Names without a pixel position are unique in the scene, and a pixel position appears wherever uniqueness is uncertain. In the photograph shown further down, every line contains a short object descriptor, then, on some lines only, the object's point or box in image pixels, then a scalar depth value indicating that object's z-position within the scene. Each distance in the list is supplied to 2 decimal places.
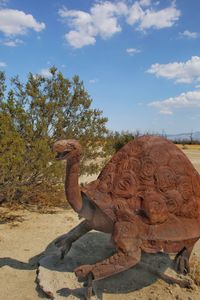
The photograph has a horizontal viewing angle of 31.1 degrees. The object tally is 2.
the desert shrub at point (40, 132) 7.00
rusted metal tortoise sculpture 3.89
